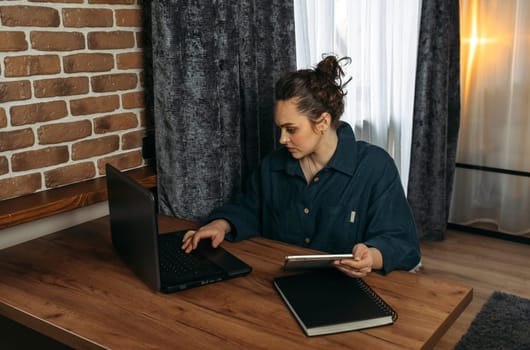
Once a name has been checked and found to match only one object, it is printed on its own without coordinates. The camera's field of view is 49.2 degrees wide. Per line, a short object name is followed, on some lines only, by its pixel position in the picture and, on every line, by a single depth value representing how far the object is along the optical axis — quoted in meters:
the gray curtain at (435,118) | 2.92
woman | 1.67
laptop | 1.31
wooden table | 1.12
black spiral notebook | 1.15
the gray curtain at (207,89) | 1.88
